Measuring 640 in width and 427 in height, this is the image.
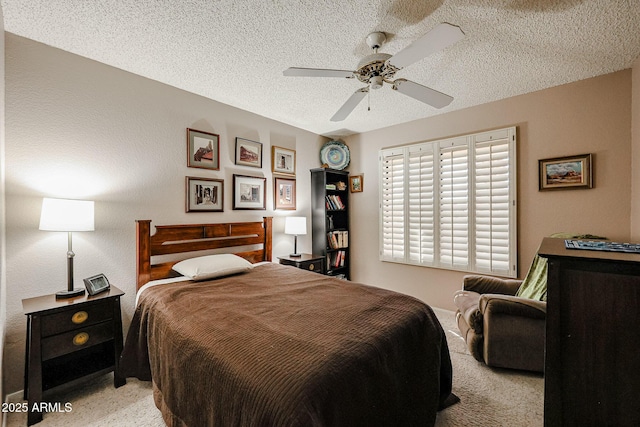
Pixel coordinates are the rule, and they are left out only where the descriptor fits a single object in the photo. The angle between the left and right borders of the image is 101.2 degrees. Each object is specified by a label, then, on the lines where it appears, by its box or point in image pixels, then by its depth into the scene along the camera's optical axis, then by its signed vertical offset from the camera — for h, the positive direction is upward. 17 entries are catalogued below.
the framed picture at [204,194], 2.86 +0.22
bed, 1.02 -0.66
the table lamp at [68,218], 1.83 -0.03
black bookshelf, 4.04 -0.09
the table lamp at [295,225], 3.57 -0.16
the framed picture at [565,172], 2.62 +0.41
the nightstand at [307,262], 3.41 -0.64
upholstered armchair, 2.08 -0.96
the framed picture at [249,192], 3.25 +0.28
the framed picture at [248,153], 3.27 +0.78
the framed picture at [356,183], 4.31 +0.50
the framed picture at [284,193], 3.73 +0.29
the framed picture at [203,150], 2.87 +0.72
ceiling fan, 1.41 +0.95
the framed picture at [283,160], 3.68 +0.77
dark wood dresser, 1.04 -0.52
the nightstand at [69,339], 1.69 -0.88
